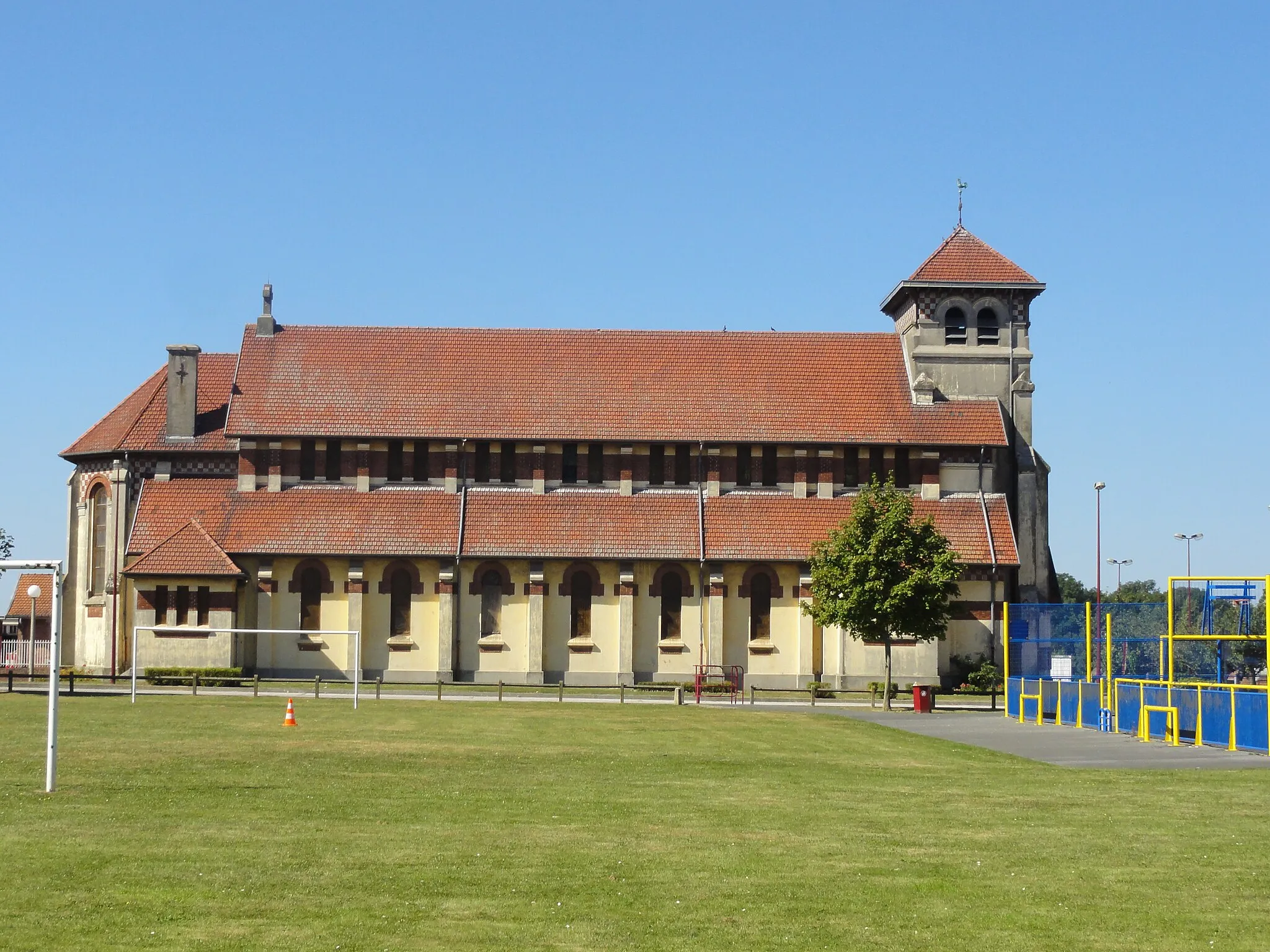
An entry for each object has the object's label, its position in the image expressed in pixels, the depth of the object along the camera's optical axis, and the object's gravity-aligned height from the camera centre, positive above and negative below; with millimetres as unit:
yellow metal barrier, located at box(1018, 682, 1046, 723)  42788 -3247
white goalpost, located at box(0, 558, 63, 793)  20969 -1154
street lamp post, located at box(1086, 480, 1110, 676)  75562 +1561
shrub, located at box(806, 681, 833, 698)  55641 -4042
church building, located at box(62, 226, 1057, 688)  60719 +3377
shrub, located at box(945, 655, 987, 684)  60062 -3281
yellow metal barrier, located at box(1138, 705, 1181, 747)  34906 -3141
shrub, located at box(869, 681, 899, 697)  57781 -4031
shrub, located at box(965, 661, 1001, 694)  58375 -3604
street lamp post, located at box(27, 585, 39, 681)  50531 -3306
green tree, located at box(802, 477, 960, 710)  53688 +228
